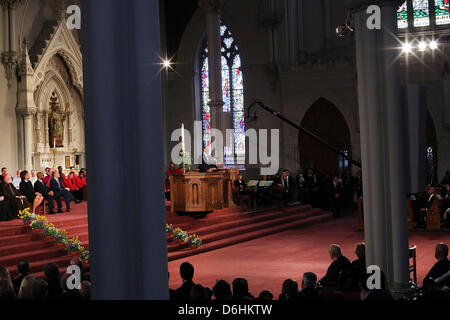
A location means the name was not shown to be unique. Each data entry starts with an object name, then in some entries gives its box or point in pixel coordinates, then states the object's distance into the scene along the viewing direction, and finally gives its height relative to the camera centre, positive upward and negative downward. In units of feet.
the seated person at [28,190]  43.69 -1.30
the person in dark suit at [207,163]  46.85 +0.29
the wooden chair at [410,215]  44.97 -4.41
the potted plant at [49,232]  35.66 -3.70
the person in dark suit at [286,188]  55.01 -2.34
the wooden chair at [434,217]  44.16 -4.50
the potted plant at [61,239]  35.27 -4.11
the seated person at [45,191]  44.55 -1.46
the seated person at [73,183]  54.95 -1.15
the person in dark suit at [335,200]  56.29 -3.72
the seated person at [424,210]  44.62 -4.01
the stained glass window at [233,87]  76.18 +10.43
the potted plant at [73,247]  34.91 -4.60
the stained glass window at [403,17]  65.26 +16.15
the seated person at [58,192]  45.55 -1.63
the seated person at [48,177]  48.87 -0.43
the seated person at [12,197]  41.63 -1.73
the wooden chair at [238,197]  52.90 -2.93
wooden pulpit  44.80 -1.92
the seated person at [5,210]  40.24 -2.53
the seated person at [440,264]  21.43 -3.95
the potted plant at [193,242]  39.83 -5.17
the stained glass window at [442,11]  63.57 +16.18
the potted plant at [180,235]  39.73 -4.66
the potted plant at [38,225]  36.19 -3.27
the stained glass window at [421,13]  64.44 +16.29
